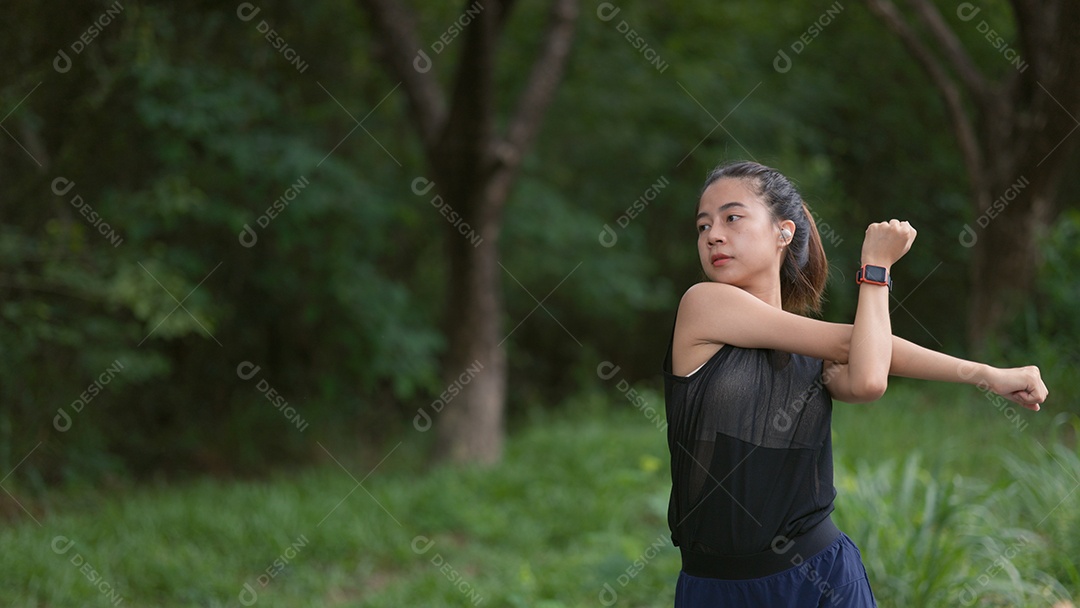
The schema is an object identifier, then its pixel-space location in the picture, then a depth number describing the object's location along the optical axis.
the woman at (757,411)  5.67
